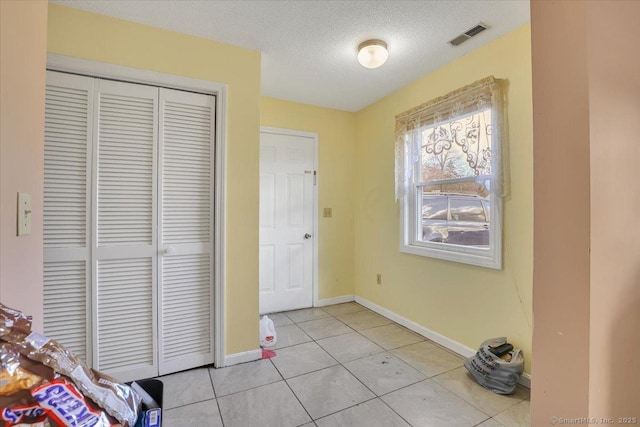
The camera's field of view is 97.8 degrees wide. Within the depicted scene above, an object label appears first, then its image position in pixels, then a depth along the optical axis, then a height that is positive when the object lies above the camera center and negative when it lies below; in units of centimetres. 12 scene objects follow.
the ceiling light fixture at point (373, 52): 204 +122
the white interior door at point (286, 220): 321 -2
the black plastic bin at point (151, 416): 64 -47
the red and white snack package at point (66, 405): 45 -32
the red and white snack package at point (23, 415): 42 -30
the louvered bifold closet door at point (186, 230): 198 -9
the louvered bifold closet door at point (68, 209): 172 +5
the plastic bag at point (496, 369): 177 -98
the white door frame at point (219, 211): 209 +5
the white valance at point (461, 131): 201 +74
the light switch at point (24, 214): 78 +1
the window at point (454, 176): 206 +37
